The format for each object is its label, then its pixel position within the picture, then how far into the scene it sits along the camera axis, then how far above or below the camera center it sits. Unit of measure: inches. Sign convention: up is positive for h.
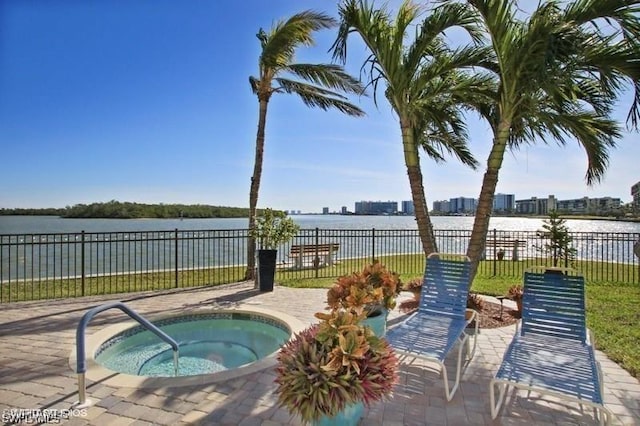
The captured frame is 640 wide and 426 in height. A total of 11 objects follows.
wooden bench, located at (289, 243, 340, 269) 506.6 -55.5
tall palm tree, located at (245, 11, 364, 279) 325.4 +142.0
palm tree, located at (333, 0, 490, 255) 206.4 +94.8
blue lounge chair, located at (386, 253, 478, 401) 133.4 -50.5
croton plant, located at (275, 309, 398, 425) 79.7 -36.9
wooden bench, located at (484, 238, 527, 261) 530.4 -46.9
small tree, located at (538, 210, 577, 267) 310.0 -20.3
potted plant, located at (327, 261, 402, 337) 150.1 -35.7
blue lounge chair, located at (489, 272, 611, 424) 104.4 -51.0
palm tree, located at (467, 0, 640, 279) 166.1 +75.8
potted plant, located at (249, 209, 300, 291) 312.7 -17.8
